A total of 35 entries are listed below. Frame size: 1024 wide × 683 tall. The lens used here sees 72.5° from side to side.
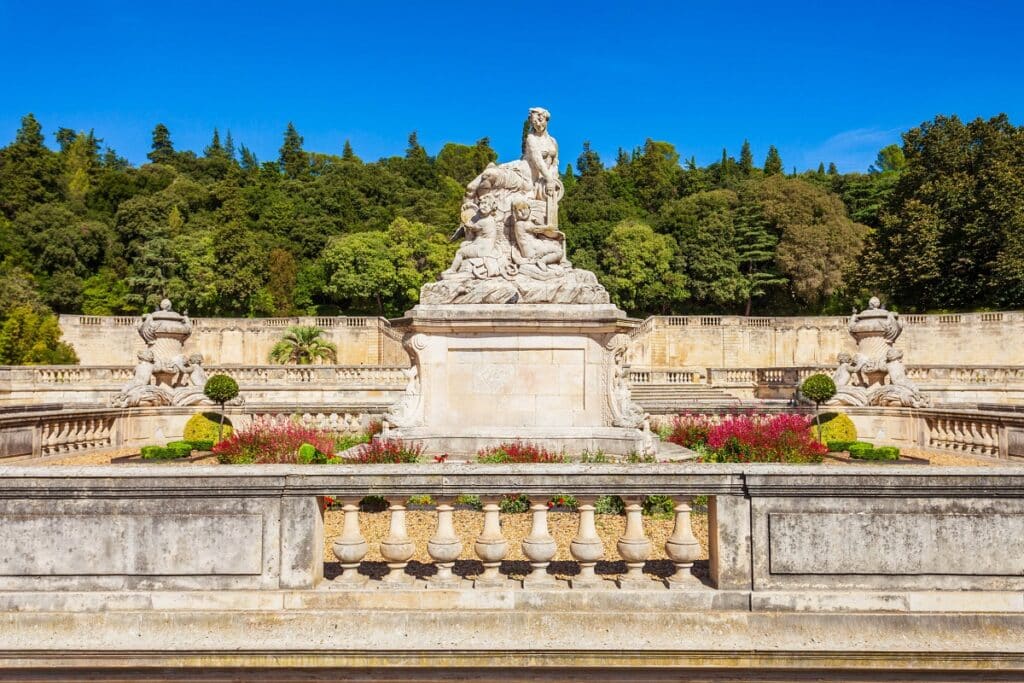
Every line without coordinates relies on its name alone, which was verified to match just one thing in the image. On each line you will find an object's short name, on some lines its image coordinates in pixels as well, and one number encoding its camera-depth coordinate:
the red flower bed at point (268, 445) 11.05
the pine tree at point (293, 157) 82.83
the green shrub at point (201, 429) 16.25
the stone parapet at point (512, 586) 4.23
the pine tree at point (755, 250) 55.81
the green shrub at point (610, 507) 8.53
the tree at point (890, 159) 89.10
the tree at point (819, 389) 17.97
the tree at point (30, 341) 35.28
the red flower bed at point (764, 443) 11.10
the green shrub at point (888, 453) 13.57
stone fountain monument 11.20
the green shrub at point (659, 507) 8.62
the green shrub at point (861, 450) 13.78
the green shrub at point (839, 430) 16.00
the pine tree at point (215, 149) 95.18
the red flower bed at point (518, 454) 9.72
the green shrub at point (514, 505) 8.57
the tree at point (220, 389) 18.11
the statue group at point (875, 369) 18.08
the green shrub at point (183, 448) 14.28
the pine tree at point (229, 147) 106.57
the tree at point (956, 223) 40.66
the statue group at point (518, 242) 11.63
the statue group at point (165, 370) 18.33
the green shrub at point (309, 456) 10.40
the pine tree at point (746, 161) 79.26
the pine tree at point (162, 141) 92.44
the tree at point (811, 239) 53.72
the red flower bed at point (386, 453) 9.71
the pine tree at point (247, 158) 98.96
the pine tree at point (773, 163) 78.00
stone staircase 27.23
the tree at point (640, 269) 54.59
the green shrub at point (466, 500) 7.78
